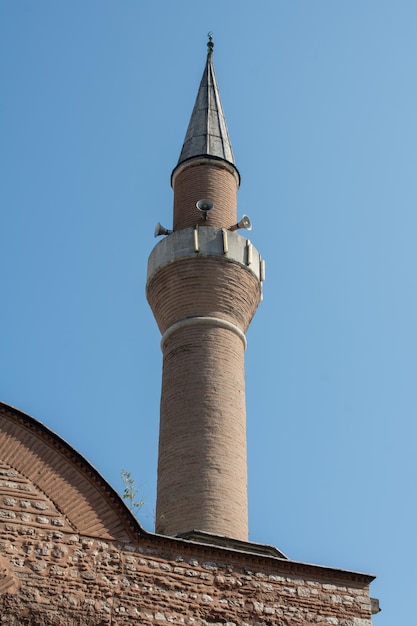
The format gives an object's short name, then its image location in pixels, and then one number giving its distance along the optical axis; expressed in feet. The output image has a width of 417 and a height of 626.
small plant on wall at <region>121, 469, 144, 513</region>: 38.68
